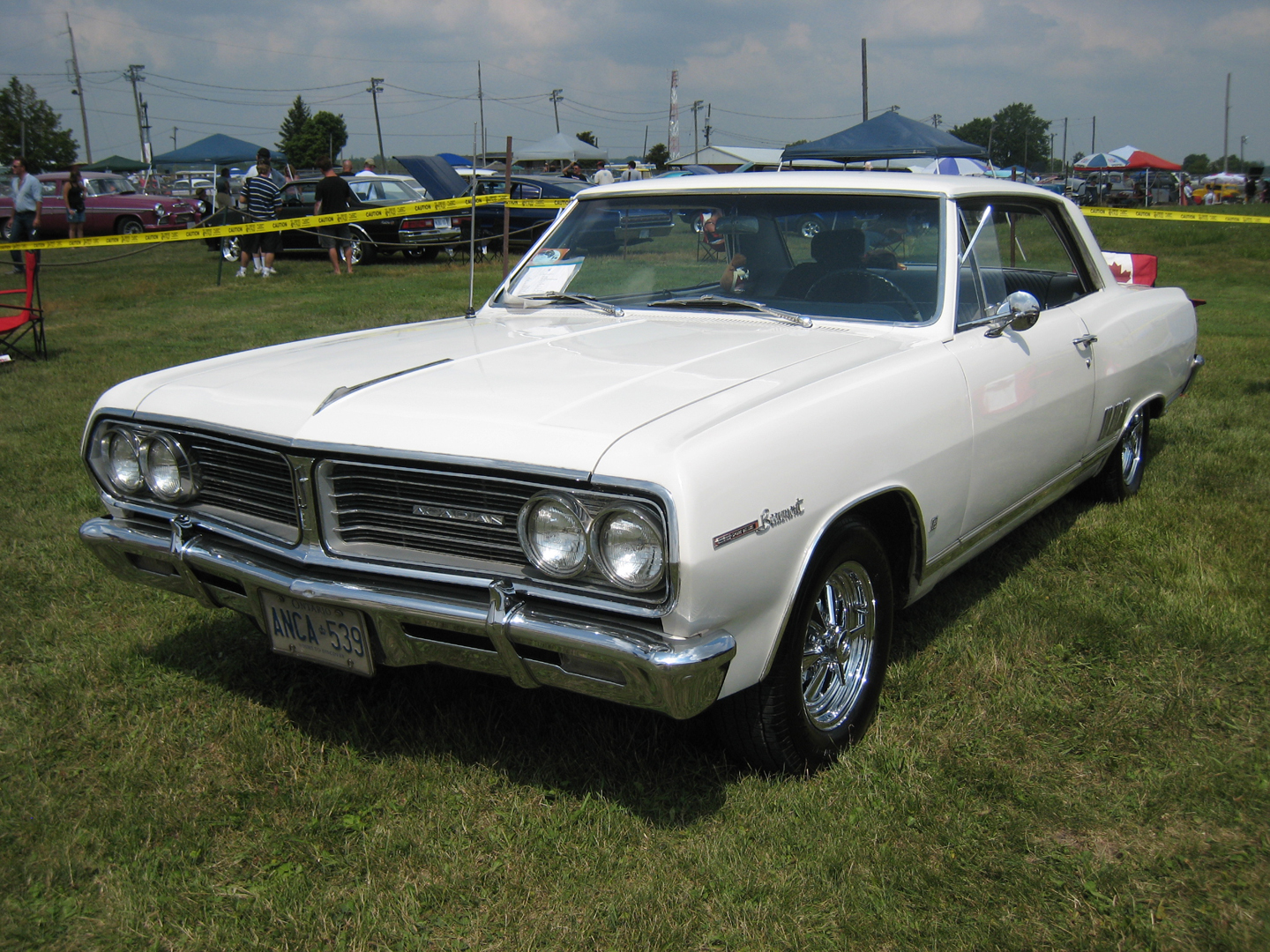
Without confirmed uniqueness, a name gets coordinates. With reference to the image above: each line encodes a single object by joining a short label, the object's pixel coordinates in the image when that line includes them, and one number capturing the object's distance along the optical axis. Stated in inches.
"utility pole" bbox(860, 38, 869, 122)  1660.9
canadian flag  286.7
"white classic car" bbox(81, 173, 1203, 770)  86.4
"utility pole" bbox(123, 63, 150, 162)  3080.7
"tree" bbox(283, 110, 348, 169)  2719.0
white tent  1654.8
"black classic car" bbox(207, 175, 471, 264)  644.7
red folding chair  344.5
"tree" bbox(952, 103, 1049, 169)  4234.7
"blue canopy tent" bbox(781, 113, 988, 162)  768.3
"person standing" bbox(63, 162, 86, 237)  680.4
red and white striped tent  1503.4
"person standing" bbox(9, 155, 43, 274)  543.2
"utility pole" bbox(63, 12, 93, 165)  2486.5
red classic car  871.1
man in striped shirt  568.1
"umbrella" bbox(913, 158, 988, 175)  761.0
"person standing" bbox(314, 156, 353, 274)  581.9
